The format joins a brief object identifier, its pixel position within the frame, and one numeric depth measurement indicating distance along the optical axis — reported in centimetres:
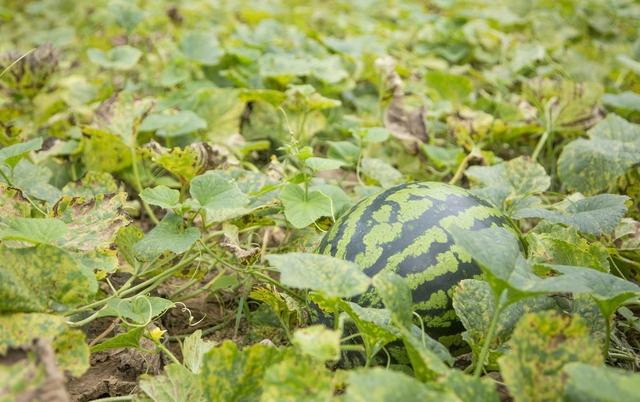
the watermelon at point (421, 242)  149
